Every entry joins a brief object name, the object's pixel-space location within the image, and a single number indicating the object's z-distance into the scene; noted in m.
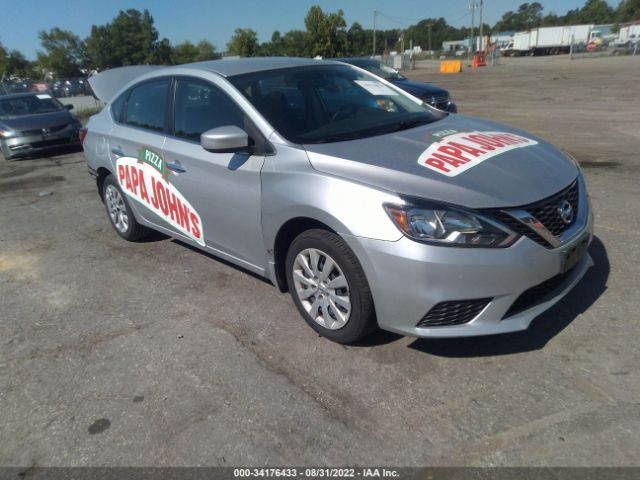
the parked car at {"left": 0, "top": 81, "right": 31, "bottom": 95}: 27.83
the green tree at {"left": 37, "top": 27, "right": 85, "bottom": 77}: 95.94
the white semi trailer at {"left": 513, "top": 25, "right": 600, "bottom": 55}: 60.49
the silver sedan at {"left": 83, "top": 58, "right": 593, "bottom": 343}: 2.61
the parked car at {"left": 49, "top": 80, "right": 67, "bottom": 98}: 34.97
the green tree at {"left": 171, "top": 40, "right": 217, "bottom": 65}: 102.31
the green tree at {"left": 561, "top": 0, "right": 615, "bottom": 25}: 111.00
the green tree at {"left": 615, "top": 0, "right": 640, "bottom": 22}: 95.42
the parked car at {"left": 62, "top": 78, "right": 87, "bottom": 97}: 35.97
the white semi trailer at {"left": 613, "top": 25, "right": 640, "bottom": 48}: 55.15
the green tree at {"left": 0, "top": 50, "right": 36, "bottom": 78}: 77.35
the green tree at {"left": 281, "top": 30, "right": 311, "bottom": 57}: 57.40
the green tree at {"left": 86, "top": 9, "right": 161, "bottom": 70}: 100.12
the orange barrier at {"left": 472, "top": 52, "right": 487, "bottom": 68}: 45.38
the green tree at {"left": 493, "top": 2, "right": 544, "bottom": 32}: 131.21
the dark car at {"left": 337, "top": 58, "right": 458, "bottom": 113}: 10.32
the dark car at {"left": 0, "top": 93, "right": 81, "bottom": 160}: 11.29
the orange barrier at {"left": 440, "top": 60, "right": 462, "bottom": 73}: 38.88
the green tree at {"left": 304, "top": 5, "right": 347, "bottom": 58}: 54.62
